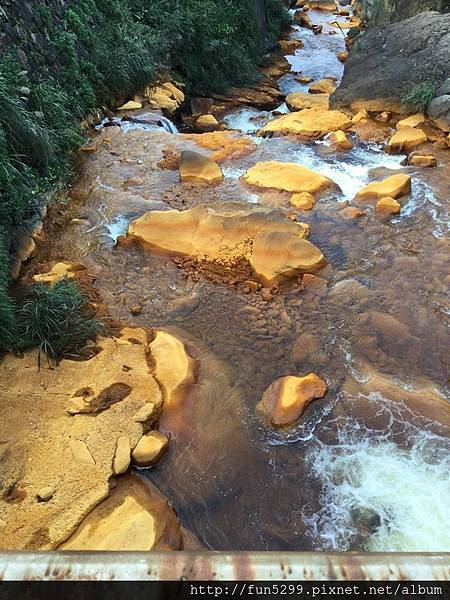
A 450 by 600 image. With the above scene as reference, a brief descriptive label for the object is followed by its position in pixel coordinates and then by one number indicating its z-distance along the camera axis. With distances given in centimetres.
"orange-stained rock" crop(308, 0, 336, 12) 1845
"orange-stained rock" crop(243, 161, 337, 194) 632
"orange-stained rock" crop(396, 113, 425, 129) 788
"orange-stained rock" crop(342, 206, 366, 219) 584
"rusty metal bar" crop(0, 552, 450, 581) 145
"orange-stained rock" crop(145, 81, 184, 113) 904
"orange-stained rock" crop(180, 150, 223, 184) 662
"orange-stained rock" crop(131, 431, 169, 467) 332
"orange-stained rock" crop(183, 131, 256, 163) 738
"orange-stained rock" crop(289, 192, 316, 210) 599
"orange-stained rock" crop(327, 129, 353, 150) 753
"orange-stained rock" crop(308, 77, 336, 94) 1061
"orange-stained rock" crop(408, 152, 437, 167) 682
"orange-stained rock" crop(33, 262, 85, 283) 481
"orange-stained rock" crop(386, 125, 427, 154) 733
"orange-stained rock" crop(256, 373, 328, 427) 361
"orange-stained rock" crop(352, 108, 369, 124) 842
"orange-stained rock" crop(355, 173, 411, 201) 604
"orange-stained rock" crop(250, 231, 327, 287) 485
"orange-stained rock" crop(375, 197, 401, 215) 581
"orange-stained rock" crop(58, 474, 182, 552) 281
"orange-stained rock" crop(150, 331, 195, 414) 376
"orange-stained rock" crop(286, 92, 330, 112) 955
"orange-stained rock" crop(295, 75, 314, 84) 1169
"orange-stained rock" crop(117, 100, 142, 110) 859
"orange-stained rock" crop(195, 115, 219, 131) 909
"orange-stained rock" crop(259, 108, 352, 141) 799
